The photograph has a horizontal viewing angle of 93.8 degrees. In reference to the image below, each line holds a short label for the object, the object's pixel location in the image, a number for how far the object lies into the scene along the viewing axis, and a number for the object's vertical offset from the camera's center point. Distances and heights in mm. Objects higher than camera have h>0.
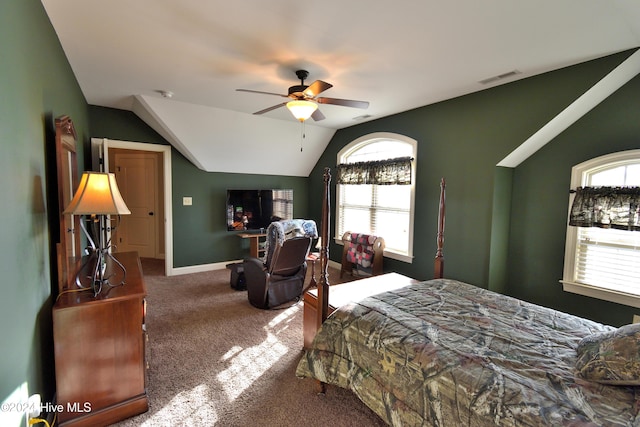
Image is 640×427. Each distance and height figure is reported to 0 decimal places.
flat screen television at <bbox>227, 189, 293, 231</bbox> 5441 -245
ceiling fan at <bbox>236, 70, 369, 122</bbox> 2629 +898
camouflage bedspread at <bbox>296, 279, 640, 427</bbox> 1290 -849
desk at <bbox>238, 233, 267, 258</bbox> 5477 -882
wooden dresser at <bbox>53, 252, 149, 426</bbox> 1761 -1009
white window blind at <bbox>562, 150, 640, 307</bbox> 2701 -474
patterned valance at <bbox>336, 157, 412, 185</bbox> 4336 +401
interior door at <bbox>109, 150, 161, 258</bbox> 6078 -144
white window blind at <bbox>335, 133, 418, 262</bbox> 4406 -76
